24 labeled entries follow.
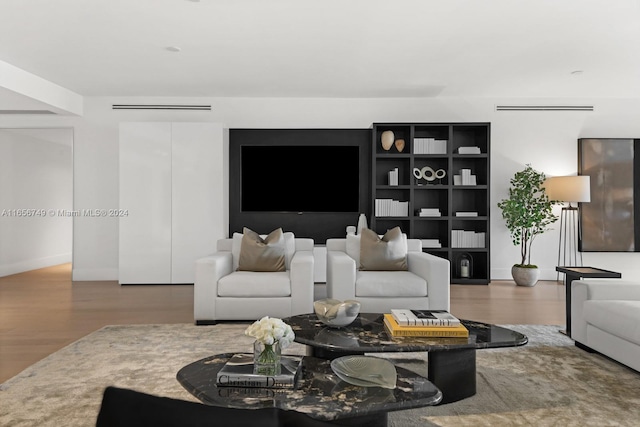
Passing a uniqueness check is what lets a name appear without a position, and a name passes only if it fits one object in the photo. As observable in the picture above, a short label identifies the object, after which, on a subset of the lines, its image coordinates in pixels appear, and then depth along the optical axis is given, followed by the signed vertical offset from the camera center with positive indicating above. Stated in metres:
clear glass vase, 1.90 -0.59
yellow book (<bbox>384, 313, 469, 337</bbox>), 2.52 -0.63
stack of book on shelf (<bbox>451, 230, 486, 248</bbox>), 6.57 -0.33
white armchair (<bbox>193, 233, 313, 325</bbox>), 4.18 -0.72
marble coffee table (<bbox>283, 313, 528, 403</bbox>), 2.37 -0.67
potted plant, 6.31 +0.02
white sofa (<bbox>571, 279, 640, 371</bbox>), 2.82 -0.67
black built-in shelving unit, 6.45 +0.37
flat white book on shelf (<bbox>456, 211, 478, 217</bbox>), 6.49 +0.02
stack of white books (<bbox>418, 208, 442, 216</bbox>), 6.56 +0.05
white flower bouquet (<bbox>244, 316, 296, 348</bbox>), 1.88 -0.48
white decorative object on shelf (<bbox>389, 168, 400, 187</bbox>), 6.59 +0.53
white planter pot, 6.27 -0.81
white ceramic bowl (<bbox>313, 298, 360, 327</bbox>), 2.70 -0.57
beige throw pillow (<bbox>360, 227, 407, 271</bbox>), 4.57 -0.36
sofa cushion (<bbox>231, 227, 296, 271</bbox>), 4.78 -0.35
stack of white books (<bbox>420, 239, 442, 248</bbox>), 6.45 -0.38
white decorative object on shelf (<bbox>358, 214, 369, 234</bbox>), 6.59 -0.09
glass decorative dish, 1.86 -0.65
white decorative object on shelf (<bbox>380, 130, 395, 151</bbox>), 6.54 +1.08
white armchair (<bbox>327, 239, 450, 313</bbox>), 4.16 -0.66
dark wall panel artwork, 6.66 +0.27
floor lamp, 6.13 +0.13
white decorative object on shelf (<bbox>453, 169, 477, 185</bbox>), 6.54 +0.53
